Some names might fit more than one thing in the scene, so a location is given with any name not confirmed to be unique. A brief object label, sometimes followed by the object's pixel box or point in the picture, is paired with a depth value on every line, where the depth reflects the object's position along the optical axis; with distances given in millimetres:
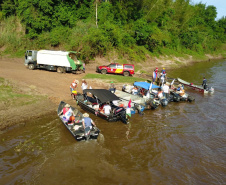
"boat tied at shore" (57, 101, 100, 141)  9824
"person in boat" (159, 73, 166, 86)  21453
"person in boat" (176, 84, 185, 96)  18281
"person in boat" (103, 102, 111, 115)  12688
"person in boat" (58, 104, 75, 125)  11334
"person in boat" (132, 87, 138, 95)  17359
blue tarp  17697
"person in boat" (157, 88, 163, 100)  17127
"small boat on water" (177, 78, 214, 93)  21375
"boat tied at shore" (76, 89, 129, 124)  12469
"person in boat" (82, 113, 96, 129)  10055
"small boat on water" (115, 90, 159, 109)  15383
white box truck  22000
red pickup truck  25000
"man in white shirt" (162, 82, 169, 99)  17547
